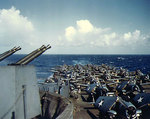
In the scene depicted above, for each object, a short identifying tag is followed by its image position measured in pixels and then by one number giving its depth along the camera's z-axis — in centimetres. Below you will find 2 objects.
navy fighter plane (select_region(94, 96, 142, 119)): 805
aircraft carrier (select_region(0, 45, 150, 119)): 490
